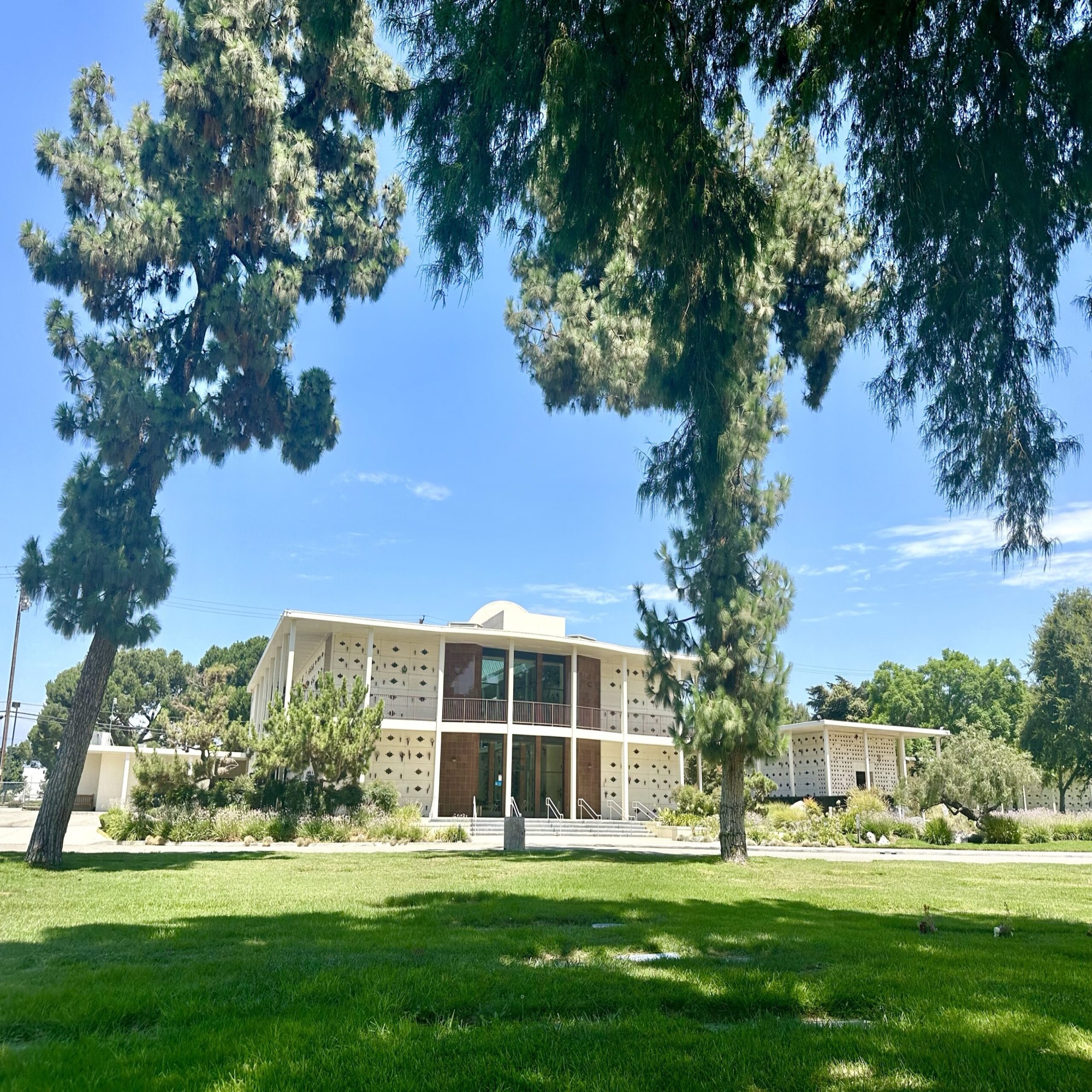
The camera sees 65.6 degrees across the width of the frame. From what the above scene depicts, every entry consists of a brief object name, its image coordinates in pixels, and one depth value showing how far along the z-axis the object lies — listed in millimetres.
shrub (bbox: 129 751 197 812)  19094
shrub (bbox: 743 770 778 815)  27203
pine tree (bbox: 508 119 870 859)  8727
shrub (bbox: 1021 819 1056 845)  22406
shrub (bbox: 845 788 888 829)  24547
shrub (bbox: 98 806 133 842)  17891
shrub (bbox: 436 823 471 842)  19609
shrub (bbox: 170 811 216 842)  17812
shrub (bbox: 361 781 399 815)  21203
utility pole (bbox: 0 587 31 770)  37519
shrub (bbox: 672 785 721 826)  26000
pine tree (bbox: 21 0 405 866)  13641
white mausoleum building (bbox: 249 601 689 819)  25219
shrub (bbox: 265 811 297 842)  18297
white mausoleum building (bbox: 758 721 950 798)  32656
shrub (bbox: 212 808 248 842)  18156
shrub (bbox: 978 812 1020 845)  22031
